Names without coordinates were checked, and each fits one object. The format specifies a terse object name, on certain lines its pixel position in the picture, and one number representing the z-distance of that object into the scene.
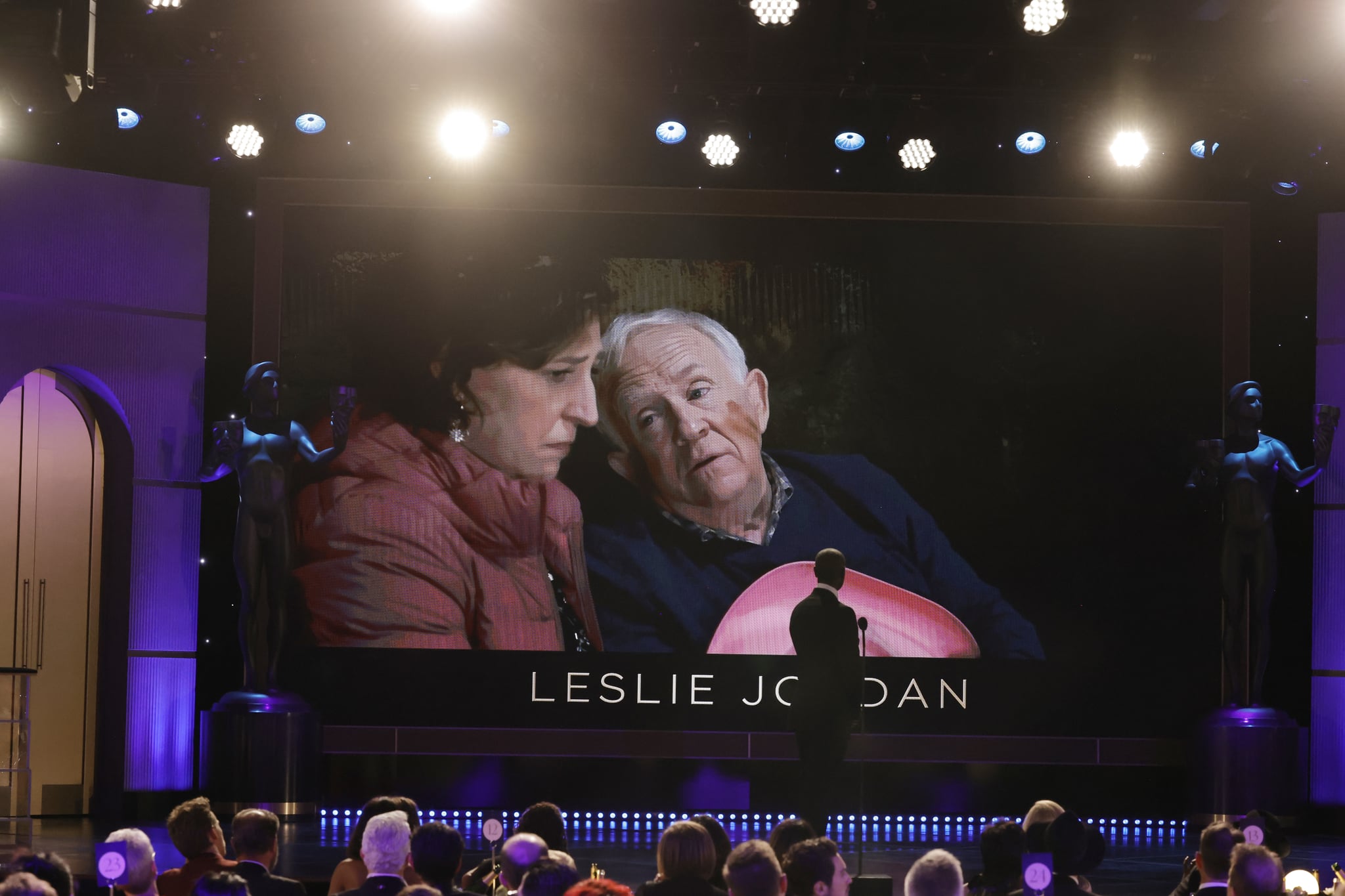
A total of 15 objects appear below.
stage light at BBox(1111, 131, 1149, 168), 16.55
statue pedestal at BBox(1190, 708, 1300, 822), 16.27
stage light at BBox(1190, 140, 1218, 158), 16.53
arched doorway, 17.44
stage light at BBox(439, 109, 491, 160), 16.09
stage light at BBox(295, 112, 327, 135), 16.47
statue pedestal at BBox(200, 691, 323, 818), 15.93
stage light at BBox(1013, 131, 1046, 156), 16.95
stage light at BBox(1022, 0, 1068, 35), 14.04
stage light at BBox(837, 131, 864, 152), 16.94
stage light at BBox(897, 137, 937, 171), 16.61
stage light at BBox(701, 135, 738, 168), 16.77
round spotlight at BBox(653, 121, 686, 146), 16.98
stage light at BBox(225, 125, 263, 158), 16.27
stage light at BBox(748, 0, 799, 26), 14.24
